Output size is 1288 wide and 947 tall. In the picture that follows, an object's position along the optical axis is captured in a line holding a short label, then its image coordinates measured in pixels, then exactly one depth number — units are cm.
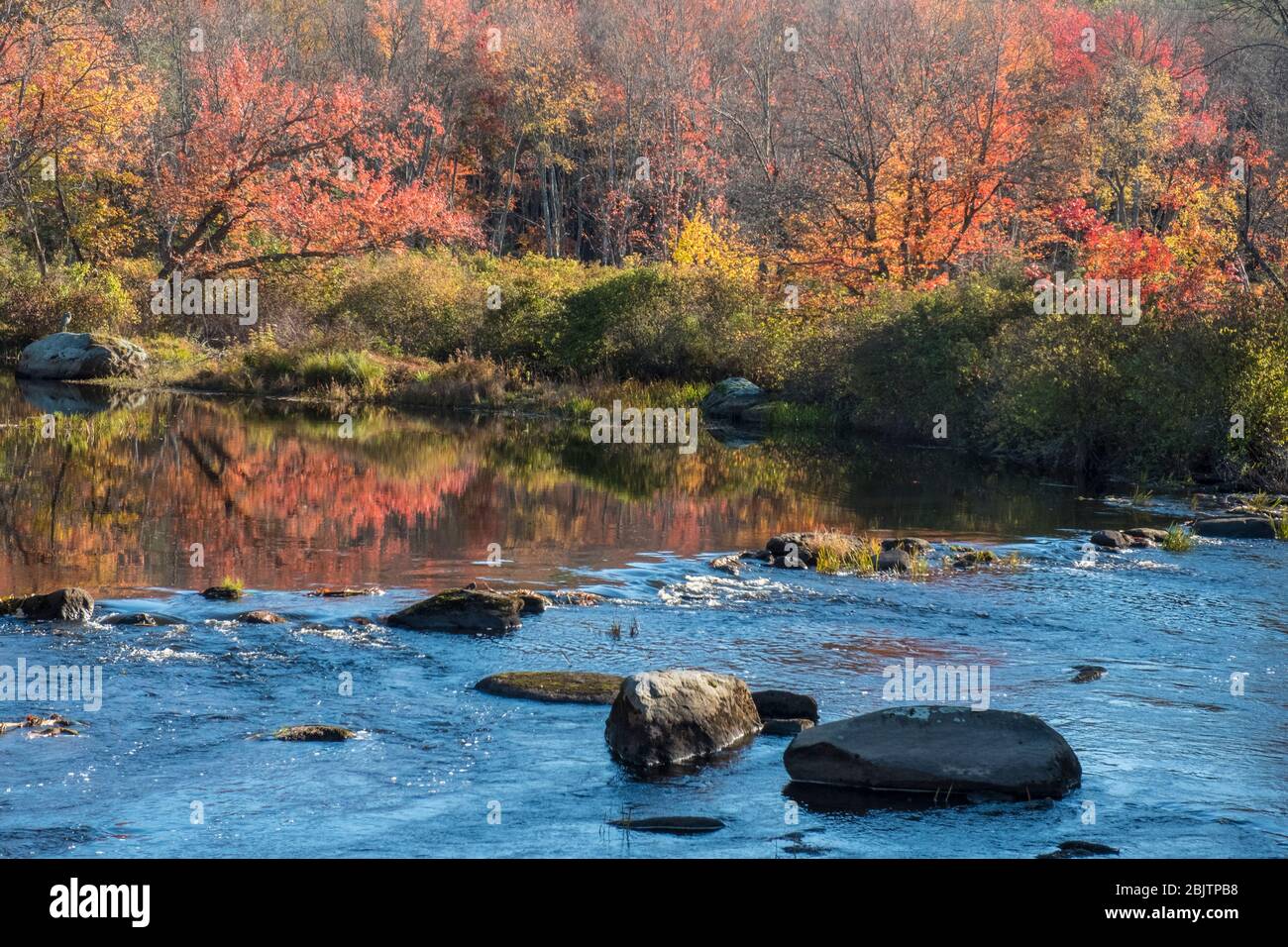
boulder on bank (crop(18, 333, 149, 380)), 3938
